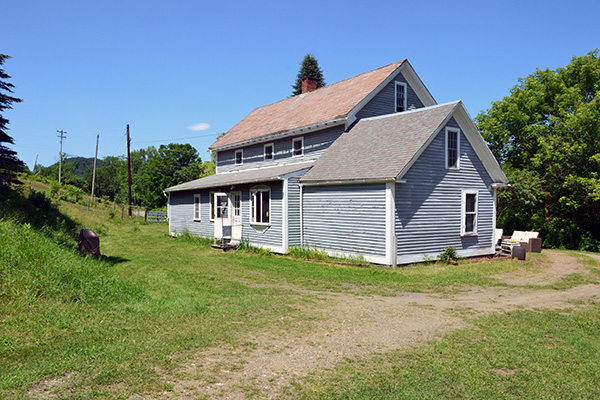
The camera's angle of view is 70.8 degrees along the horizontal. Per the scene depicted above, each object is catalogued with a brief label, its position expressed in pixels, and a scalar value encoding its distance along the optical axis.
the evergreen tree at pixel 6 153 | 22.08
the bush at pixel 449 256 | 16.31
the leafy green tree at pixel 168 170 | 77.69
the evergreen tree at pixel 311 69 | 54.66
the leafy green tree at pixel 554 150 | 25.33
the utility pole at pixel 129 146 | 44.66
